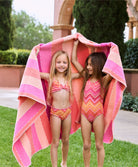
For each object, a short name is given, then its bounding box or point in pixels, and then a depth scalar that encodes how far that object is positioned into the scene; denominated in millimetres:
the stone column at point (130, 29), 15898
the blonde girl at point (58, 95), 3059
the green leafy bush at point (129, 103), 7859
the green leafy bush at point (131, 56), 10094
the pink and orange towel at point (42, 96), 2871
